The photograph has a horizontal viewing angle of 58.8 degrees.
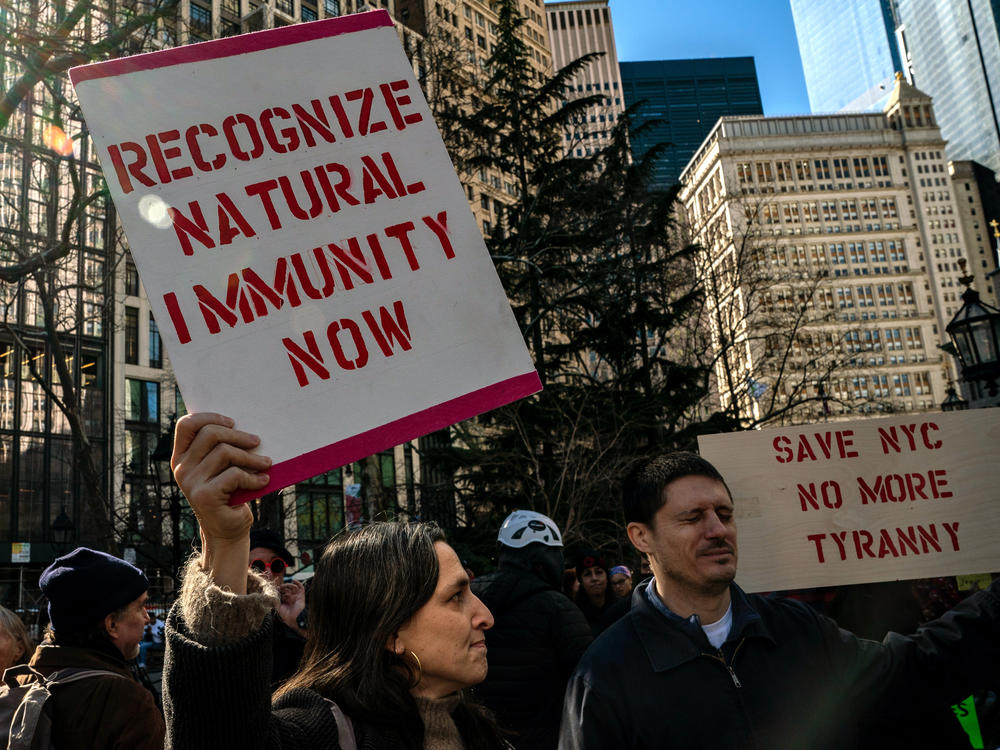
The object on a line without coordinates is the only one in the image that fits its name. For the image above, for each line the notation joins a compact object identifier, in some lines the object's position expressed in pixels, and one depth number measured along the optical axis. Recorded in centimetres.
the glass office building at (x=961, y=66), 14400
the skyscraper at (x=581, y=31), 11794
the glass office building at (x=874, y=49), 18762
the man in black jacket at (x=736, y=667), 238
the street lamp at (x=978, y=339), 862
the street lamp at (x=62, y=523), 2147
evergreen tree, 1395
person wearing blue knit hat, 260
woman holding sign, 147
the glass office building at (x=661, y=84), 19525
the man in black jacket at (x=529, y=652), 396
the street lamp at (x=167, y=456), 1155
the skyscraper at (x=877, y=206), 9325
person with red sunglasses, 382
